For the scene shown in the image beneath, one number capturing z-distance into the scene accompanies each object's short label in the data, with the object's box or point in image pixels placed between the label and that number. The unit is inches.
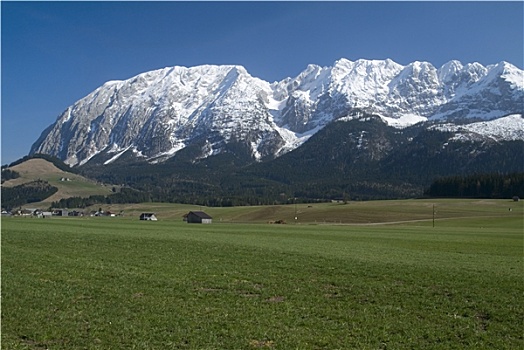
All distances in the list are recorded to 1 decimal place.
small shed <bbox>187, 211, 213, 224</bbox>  6456.7
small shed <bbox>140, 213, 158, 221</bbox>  7545.3
